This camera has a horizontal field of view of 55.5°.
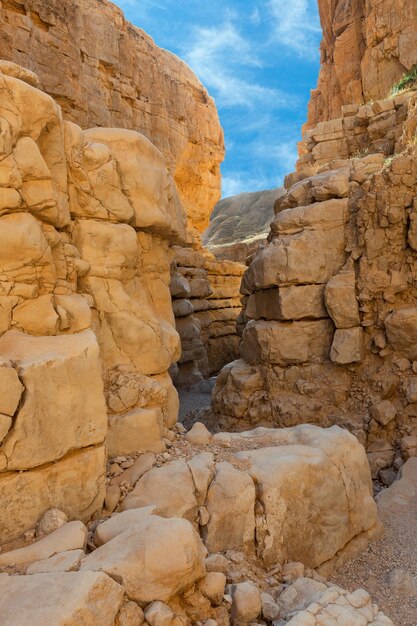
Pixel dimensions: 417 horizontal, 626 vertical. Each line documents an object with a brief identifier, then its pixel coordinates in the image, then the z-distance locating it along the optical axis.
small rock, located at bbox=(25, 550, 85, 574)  3.20
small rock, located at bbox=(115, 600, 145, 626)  2.98
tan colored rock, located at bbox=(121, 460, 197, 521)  4.42
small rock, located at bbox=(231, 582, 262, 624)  3.58
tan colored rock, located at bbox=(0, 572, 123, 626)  2.69
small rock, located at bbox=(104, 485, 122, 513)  4.48
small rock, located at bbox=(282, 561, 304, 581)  4.46
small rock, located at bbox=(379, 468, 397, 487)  8.31
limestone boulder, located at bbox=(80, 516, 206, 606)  3.18
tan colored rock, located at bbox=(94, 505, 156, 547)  3.75
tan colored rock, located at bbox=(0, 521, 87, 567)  3.39
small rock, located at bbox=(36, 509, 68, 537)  3.79
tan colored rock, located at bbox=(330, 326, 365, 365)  9.60
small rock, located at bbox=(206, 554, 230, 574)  3.97
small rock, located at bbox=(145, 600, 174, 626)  3.07
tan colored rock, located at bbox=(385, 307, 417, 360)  9.02
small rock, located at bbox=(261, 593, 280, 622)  3.67
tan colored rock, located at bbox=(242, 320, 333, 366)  10.30
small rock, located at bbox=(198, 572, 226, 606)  3.58
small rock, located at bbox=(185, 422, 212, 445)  6.02
